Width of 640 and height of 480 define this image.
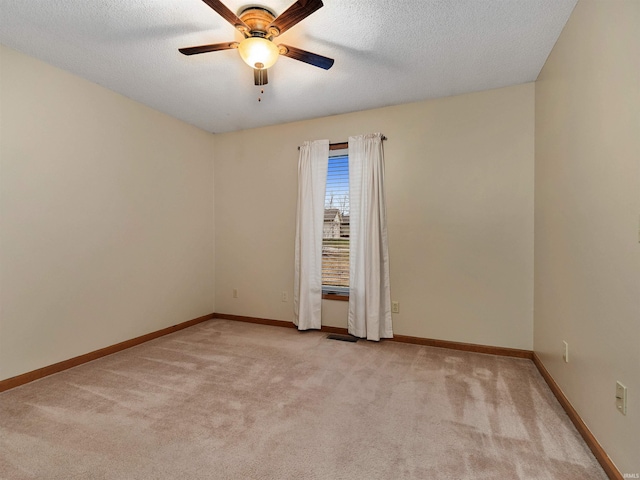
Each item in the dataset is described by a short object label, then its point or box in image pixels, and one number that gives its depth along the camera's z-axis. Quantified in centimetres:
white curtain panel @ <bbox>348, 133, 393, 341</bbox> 341
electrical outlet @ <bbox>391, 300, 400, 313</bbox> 344
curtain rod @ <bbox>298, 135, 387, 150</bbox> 371
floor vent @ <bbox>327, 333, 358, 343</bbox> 347
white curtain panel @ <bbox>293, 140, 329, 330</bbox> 377
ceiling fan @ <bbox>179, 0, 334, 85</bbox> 183
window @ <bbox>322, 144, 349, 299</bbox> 376
